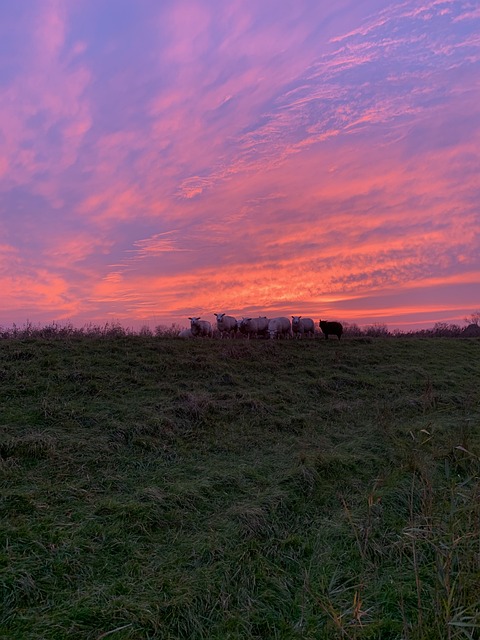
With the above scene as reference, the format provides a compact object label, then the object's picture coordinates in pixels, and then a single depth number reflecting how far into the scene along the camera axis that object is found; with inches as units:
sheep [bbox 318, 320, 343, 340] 970.1
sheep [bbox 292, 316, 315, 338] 1060.5
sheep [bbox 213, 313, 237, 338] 1005.8
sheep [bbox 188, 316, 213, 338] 962.7
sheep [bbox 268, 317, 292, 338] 1014.4
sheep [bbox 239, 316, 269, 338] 1035.3
